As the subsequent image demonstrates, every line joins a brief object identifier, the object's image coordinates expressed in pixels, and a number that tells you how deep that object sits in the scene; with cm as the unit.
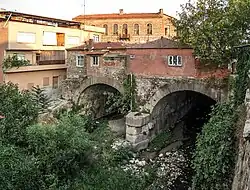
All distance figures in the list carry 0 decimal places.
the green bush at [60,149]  1184
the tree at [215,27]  1391
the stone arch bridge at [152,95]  1542
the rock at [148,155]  1555
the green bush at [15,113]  1323
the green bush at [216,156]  978
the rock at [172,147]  1647
